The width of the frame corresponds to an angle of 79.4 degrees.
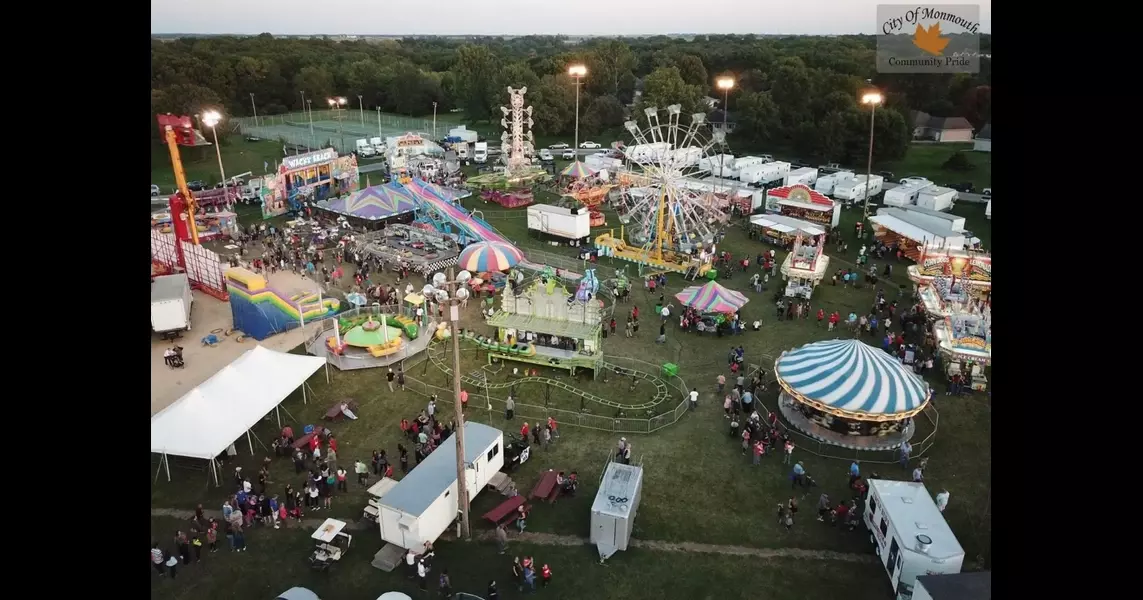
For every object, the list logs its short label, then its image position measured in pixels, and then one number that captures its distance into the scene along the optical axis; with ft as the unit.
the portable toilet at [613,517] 49.96
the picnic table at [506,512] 53.01
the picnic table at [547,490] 56.34
